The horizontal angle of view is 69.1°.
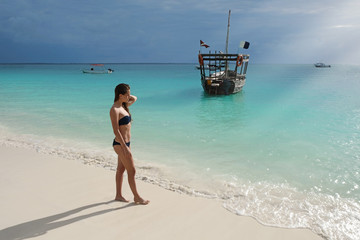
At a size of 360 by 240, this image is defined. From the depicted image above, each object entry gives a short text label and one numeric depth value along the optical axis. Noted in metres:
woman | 3.52
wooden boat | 22.63
